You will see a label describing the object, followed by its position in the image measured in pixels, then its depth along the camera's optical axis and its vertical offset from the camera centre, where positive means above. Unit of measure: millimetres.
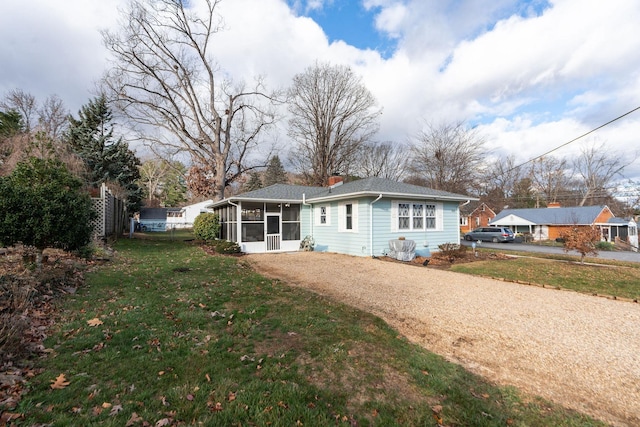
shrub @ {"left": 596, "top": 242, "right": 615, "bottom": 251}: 24762 -2141
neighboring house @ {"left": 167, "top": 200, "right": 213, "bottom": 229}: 44019 +1594
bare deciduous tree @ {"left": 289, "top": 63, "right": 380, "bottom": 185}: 27062 +10283
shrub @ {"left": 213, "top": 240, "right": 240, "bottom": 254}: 12906 -1037
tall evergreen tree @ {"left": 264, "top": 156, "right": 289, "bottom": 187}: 47191 +8043
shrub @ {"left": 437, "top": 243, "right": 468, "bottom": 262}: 12086 -1206
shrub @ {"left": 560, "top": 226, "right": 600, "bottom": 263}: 10719 -675
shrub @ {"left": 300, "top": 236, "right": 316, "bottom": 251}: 14805 -1029
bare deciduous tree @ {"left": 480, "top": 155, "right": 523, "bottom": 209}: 36200 +4918
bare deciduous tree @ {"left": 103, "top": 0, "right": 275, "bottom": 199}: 18688 +9357
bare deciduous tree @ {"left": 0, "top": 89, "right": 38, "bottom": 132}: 21411 +9052
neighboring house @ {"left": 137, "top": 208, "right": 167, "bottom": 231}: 37972 +739
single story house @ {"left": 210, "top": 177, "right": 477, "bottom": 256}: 12414 +277
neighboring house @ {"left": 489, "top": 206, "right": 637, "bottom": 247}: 29812 +117
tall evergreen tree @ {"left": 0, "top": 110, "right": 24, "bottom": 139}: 17803 +6839
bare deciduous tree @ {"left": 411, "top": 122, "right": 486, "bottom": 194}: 25672 +5926
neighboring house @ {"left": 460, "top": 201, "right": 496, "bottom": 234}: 40094 +1048
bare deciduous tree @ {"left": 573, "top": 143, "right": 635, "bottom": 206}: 36375 +5632
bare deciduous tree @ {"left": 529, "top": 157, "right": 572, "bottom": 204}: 39688 +6161
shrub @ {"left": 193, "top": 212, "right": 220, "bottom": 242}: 16453 -160
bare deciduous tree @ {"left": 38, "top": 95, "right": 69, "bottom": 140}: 22875 +8766
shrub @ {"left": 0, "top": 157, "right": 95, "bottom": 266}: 6305 +393
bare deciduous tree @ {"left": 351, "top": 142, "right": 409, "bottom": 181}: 32312 +6705
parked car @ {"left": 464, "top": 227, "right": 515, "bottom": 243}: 28391 -1230
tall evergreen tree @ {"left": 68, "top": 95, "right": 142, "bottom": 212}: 23359 +6565
